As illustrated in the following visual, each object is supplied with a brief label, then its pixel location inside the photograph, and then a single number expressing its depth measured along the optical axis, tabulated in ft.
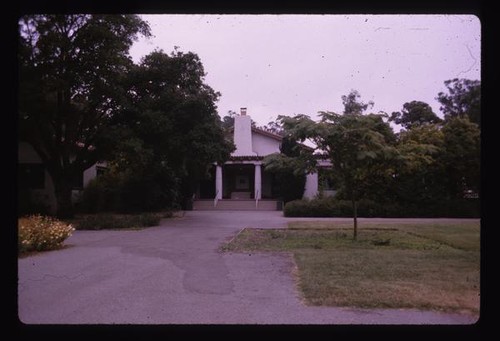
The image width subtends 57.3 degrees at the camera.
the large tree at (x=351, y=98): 116.64
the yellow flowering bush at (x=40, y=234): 35.90
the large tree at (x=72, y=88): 54.65
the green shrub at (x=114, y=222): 57.21
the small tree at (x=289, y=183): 100.58
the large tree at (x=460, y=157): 79.00
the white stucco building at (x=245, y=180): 106.11
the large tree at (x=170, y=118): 63.05
